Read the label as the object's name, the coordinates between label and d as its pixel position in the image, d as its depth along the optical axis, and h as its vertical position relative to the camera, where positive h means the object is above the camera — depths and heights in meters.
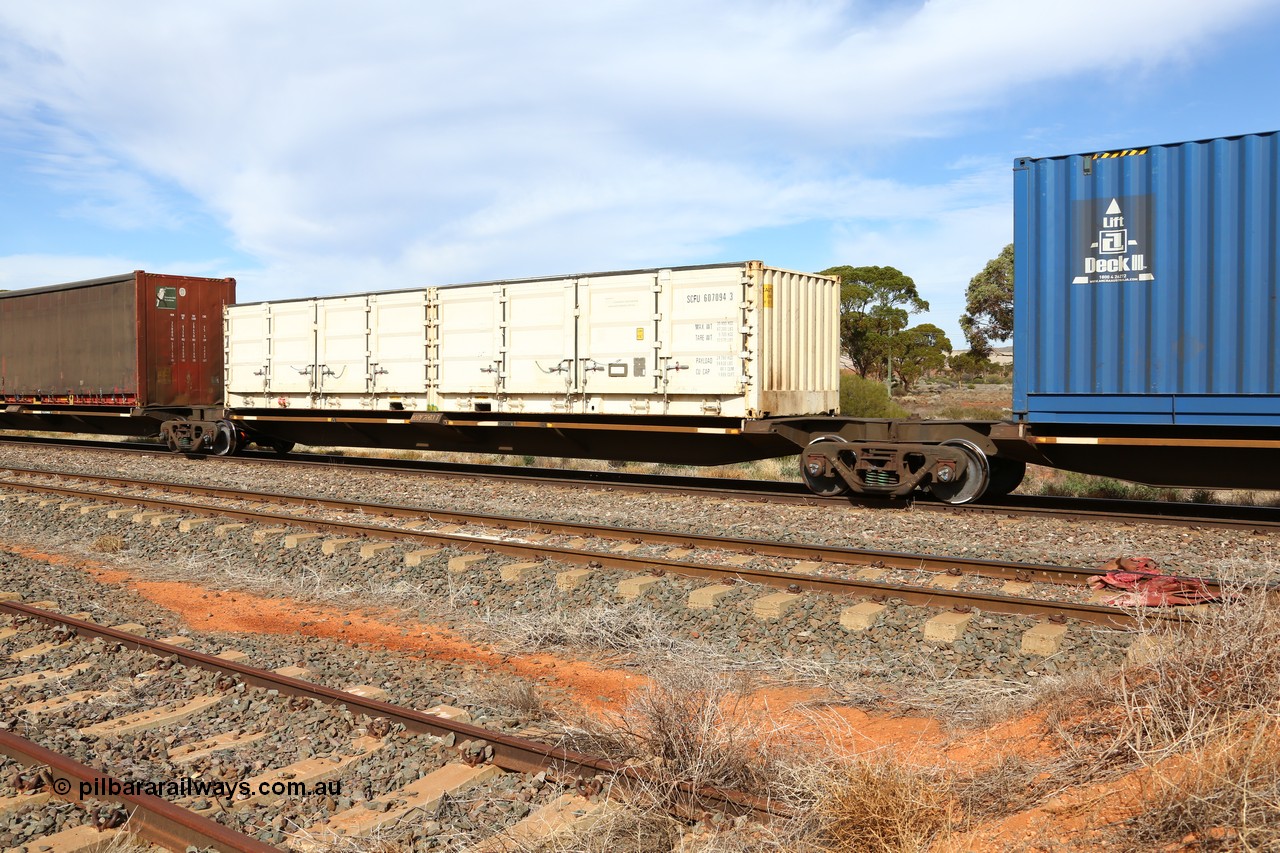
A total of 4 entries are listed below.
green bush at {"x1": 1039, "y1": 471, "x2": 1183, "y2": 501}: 14.02 -1.38
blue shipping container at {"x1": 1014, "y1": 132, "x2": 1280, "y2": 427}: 9.41 +1.29
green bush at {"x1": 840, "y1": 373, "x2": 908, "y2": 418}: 24.42 +0.11
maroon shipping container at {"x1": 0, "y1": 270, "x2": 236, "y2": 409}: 19.75 +1.44
